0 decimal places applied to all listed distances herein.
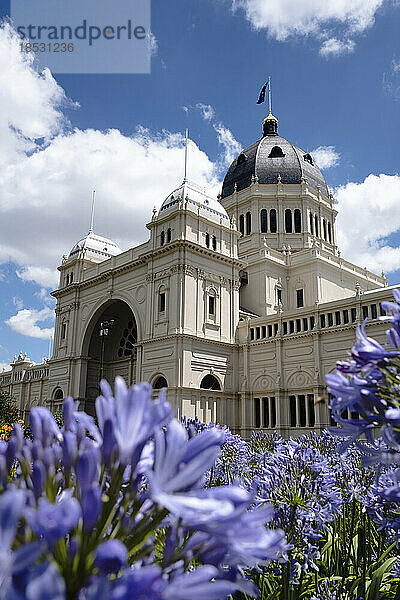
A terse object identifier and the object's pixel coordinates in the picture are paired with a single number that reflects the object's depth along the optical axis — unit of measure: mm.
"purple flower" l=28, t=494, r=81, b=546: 1092
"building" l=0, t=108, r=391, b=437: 31836
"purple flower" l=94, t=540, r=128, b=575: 1138
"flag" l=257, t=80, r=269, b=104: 59469
